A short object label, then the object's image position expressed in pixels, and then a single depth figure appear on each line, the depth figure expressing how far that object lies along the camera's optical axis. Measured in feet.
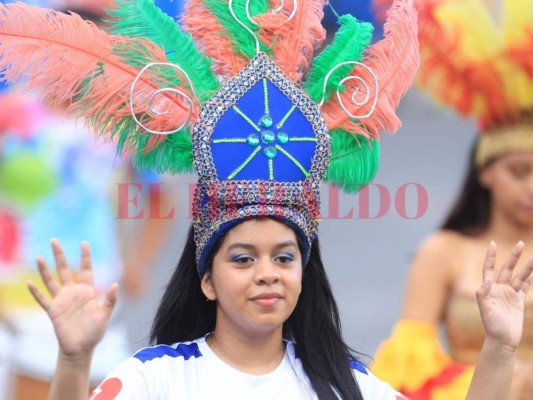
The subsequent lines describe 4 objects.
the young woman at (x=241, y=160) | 23.53
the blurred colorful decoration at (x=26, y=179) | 43.73
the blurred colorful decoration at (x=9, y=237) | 43.62
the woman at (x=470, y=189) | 37.14
